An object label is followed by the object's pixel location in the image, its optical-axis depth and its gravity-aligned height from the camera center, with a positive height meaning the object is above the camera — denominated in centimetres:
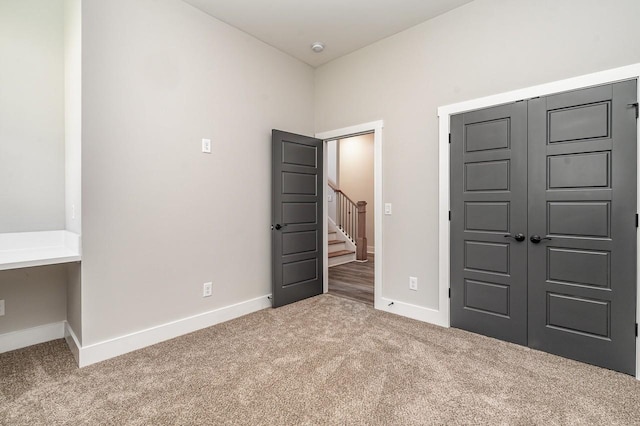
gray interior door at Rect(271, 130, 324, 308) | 354 -9
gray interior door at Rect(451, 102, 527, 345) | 258 -10
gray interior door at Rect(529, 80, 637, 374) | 215 -11
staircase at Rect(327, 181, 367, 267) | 640 -47
